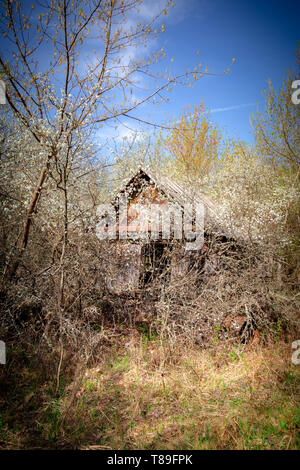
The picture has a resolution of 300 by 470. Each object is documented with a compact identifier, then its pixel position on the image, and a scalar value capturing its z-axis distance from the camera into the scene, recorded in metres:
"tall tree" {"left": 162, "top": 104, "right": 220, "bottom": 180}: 16.56
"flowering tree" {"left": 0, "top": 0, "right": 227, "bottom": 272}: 3.85
